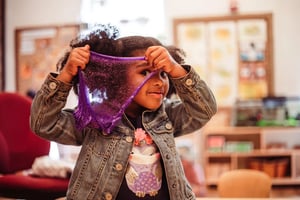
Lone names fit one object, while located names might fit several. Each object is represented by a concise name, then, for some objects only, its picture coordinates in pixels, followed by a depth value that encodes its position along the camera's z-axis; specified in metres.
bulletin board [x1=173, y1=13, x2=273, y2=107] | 4.23
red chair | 1.99
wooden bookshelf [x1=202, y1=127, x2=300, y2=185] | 3.98
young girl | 0.88
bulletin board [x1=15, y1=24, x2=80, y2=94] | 4.45
